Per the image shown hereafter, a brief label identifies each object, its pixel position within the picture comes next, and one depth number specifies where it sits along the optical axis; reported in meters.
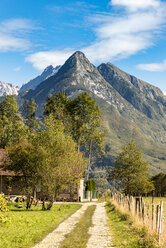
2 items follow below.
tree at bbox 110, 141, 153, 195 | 62.81
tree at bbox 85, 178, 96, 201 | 71.57
